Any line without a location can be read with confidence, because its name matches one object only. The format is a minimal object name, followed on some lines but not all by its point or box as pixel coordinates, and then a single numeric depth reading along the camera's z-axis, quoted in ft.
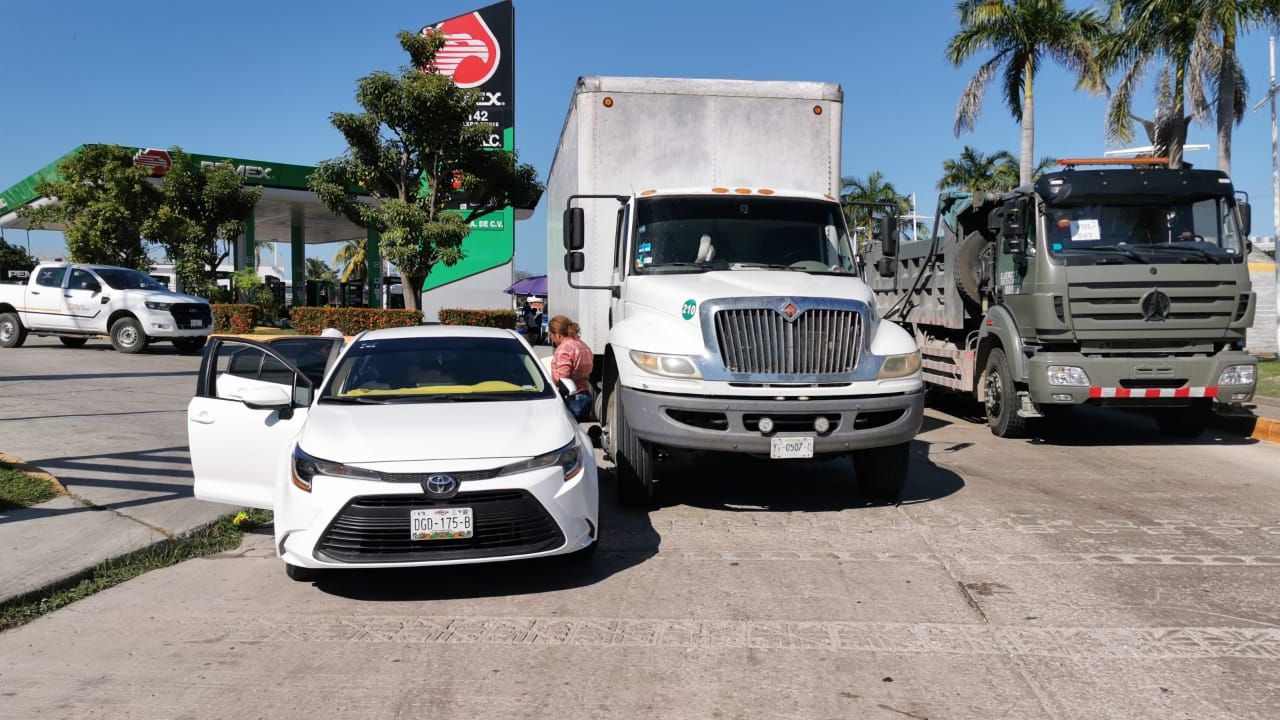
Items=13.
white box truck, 22.07
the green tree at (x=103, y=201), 87.40
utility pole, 77.00
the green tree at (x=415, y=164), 78.59
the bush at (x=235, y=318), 82.38
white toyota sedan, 16.15
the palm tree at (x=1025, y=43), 98.63
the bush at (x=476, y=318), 95.04
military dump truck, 31.83
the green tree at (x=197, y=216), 88.58
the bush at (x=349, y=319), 81.92
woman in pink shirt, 30.89
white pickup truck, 68.80
